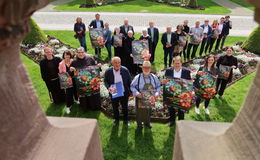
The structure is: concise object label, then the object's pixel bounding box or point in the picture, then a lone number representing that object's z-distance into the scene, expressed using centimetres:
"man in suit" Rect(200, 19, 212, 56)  1081
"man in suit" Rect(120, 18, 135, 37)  1010
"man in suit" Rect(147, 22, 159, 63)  1027
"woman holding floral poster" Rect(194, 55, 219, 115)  621
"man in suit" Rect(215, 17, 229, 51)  1141
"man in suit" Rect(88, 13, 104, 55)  1083
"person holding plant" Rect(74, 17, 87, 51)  1089
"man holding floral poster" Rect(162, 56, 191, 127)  567
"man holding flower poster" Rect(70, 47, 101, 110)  644
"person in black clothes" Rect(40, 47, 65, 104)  666
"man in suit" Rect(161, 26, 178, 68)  952
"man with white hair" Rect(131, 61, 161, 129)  560
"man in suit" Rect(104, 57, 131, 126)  585
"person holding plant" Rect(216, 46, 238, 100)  709
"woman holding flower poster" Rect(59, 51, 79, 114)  654
